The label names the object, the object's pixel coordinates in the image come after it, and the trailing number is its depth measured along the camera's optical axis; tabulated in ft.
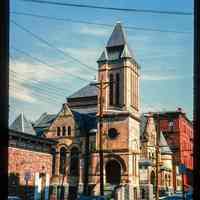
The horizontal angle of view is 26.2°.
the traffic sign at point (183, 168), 50.44
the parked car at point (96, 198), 66.33
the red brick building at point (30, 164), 92.12
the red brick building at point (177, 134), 174.19
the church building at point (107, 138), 117.39
